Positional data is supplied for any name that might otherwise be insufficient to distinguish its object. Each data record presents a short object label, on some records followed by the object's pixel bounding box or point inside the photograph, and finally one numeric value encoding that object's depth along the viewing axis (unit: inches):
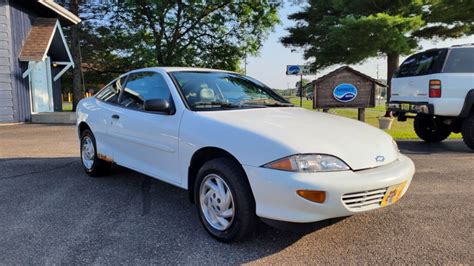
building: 499.8
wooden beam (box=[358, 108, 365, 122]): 380.6
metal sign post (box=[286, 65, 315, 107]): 479.8
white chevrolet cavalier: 107.0
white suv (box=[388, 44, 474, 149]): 283.1
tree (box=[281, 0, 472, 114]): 666.8
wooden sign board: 370.9
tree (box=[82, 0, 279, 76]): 808.9
